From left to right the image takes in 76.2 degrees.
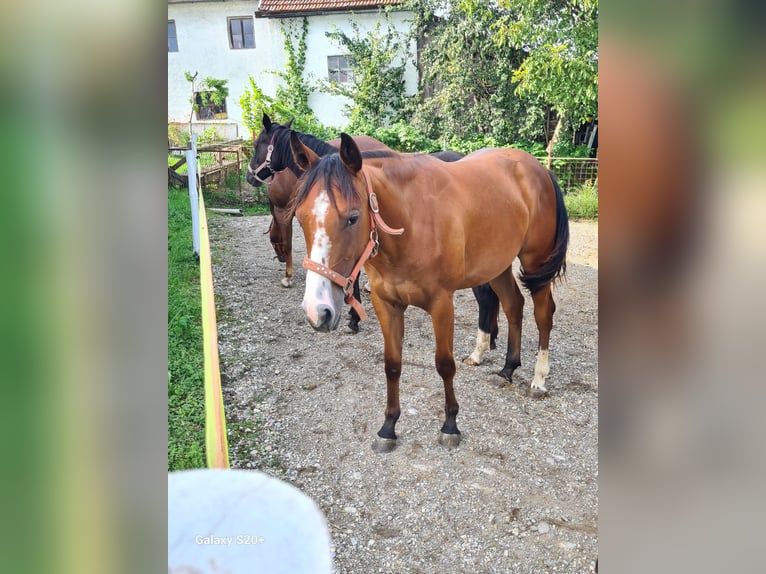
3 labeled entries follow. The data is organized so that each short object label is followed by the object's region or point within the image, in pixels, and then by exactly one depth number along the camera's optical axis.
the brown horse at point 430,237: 1.56
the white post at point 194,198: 2.69
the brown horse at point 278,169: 2.53
